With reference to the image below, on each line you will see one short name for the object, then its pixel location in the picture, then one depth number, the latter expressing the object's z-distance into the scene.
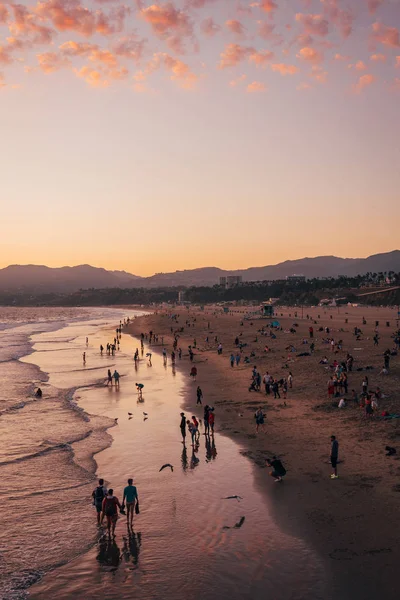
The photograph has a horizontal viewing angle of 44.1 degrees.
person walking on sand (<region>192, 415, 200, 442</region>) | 20.48
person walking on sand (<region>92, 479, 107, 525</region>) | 13.94
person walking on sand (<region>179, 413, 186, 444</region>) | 20.60
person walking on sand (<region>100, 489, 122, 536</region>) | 13.01
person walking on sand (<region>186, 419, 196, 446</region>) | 20.36
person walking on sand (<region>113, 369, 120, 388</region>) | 35.72
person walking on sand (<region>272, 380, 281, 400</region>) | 28.10
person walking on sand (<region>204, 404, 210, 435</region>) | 21.34
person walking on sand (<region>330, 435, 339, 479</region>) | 16.19
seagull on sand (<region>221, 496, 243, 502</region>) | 15.15
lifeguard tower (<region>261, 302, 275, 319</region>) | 89.38
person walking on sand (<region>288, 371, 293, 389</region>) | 30.19
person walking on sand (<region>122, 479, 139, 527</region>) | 13.58
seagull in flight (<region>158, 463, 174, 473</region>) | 17.14
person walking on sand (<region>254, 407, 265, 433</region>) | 21.98
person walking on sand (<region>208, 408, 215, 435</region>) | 21.04
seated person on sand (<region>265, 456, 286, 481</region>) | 16.30
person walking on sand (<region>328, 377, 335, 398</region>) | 26.19
